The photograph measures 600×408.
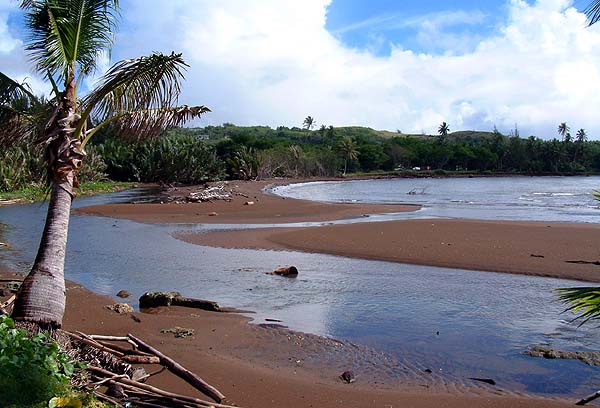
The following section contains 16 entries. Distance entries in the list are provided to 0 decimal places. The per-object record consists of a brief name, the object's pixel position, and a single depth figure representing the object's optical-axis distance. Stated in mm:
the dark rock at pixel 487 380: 7023
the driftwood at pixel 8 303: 6974
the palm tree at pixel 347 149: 101938
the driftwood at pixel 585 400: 4870
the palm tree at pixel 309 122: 158875
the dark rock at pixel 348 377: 6904
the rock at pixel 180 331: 8422
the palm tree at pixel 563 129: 137100
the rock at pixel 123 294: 11117
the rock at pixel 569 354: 7707
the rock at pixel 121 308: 9464
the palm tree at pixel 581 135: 129900
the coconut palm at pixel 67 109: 7199
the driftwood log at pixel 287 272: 13539
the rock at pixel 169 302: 10156
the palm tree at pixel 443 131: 145250
